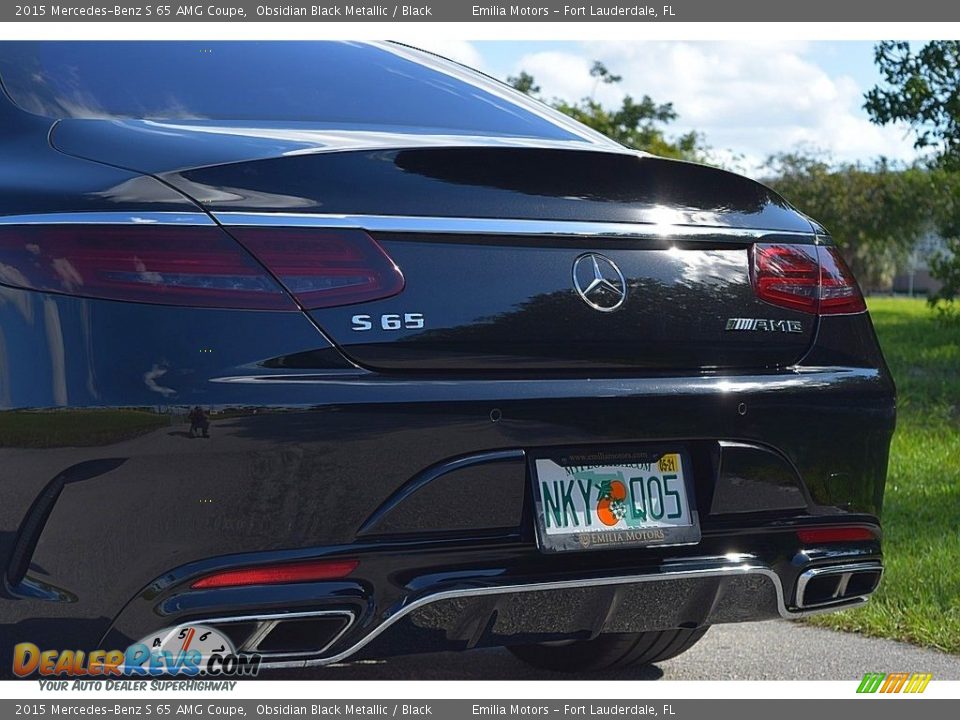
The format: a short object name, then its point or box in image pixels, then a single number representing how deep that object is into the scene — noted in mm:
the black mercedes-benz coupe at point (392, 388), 2445
